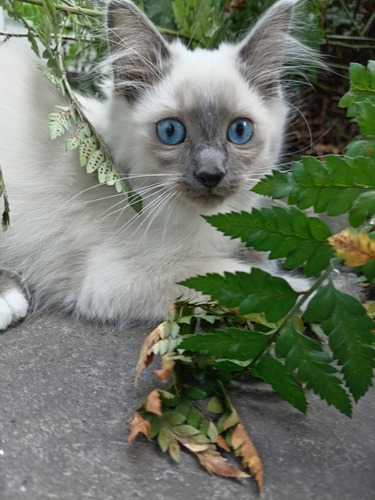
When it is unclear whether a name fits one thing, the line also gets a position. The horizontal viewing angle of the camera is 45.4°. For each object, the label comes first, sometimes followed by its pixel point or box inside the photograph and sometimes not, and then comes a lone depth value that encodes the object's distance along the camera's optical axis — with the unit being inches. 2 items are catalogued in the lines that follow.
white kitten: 8.1
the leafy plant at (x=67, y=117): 7.9
